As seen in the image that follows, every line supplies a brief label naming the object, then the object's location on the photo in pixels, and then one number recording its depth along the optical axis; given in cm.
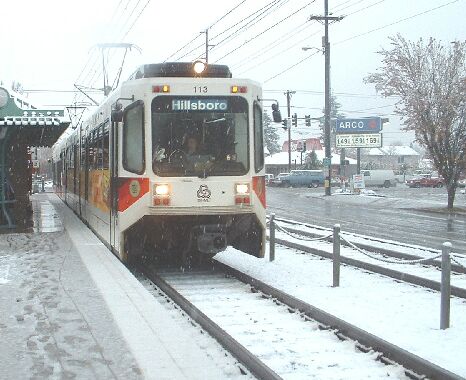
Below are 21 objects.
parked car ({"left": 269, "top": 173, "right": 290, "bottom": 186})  6359
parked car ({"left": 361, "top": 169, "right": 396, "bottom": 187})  6372
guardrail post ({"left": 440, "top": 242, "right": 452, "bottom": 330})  742
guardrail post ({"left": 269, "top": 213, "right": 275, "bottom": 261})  1293
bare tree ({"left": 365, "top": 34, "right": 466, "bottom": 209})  2991
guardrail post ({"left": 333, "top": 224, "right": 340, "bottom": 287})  1008
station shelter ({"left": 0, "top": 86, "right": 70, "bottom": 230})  1576
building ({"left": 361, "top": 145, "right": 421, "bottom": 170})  12794
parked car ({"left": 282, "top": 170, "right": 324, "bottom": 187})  6288
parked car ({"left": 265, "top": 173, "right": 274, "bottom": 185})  6905
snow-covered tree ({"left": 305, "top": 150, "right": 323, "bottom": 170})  8062
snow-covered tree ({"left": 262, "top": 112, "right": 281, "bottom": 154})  11331
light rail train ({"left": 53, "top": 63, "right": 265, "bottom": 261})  1045
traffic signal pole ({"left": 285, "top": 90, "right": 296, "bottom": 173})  6675
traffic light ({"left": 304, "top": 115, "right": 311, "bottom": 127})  5022
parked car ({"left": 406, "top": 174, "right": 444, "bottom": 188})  6506
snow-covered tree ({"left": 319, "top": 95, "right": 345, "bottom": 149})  11880
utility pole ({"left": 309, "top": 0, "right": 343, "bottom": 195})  3859
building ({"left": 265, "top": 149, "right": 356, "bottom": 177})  9319
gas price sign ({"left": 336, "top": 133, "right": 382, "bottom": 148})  4459
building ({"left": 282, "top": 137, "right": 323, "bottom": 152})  10529
